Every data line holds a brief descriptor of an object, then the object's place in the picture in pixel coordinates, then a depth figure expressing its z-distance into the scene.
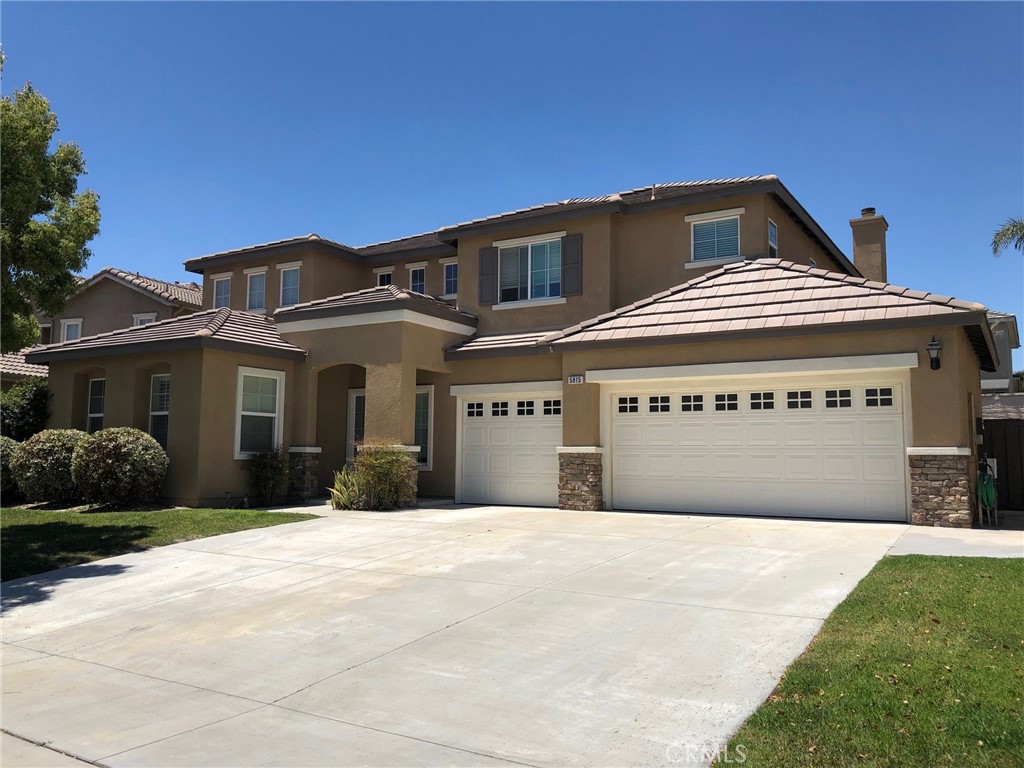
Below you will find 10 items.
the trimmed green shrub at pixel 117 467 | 15.51
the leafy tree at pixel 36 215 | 10.20
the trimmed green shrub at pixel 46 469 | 16.53
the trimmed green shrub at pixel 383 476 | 15.70
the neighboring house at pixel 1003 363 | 29.70
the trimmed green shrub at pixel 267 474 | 17.11
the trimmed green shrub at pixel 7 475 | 17.48
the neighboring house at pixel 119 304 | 27.62
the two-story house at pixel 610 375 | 13.12
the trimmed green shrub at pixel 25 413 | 19.22
